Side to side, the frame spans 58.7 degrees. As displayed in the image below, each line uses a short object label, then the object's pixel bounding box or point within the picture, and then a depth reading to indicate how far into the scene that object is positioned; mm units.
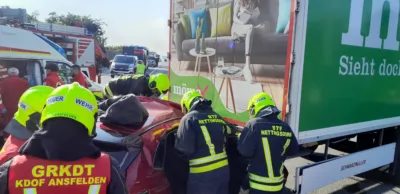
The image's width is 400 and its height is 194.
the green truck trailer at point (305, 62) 3332
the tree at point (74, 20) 48125
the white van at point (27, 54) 6234
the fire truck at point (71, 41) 12984
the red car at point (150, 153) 2646
